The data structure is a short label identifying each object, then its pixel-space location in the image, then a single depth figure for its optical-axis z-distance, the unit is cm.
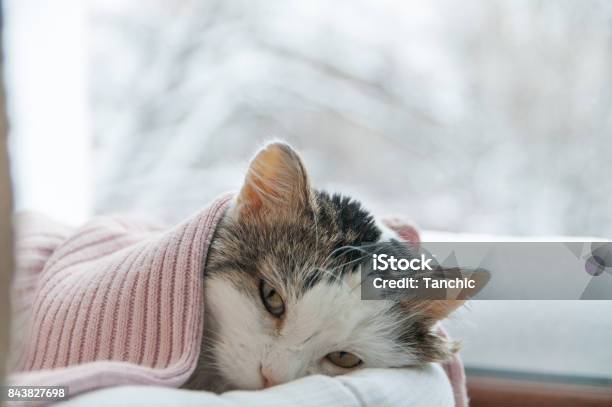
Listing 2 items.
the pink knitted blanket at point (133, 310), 56
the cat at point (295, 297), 57
